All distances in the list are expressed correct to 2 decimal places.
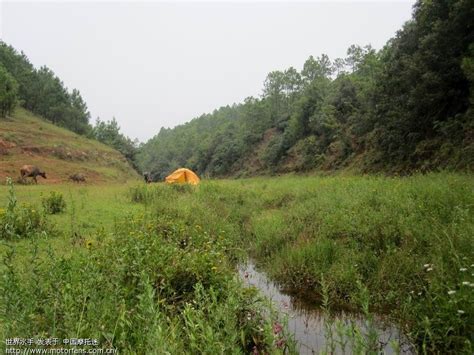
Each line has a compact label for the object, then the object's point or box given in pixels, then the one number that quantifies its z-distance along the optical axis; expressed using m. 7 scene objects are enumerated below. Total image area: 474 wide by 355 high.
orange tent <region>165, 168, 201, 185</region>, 24.39
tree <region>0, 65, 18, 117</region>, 42.50
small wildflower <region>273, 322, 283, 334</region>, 3.35
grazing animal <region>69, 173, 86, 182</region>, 27.92
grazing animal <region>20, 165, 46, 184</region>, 21.41
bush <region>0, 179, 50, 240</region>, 6.85
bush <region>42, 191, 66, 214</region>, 9.99
